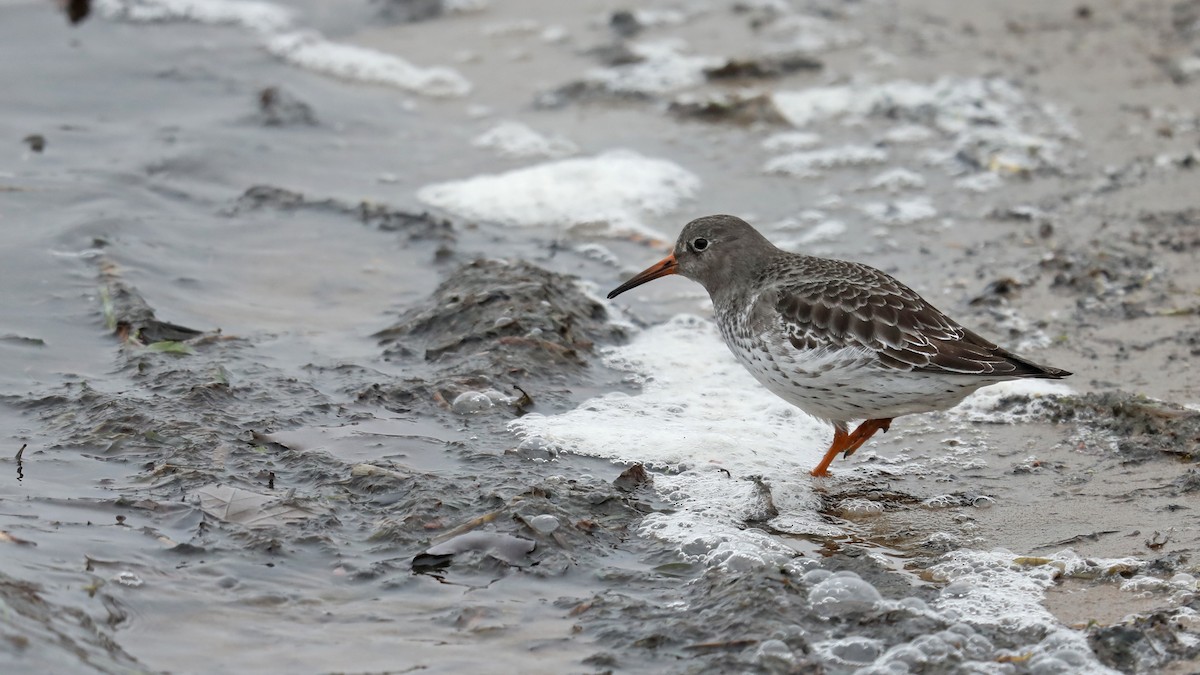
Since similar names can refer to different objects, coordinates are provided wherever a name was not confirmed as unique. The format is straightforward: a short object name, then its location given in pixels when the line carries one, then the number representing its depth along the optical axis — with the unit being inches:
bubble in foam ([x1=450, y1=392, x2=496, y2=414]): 434.0
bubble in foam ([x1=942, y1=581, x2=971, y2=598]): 330.0
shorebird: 398.0
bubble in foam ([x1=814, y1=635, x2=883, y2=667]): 301.0
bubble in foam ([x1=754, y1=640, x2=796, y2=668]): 298.5
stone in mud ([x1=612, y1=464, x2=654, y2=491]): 393.4
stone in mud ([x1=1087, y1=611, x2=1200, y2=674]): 293.9
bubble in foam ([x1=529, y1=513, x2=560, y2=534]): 351.9
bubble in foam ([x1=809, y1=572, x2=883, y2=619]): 319.0
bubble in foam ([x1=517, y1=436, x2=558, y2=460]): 409.7
